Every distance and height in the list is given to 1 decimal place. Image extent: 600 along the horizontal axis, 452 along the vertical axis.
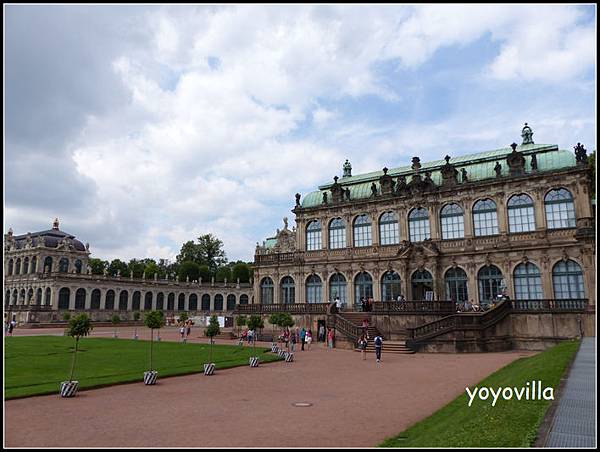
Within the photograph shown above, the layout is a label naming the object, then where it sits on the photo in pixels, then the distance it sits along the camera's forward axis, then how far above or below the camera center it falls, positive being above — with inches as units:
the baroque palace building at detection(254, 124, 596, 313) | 1566.2 +283.4
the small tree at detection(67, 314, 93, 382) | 764.0 -27.2
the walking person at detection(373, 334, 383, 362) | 1084.5 -88.9
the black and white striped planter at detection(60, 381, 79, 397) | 640.4 -108.6
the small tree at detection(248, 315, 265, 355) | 1359.9 -39.4
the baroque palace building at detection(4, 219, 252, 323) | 3383.4 +163.0
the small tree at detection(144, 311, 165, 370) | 970.1 -20.8
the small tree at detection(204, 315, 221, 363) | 1096.0 -49.8
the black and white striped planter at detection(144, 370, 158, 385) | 761.7 -111.8
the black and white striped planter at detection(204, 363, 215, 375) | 886.4 -113.3
